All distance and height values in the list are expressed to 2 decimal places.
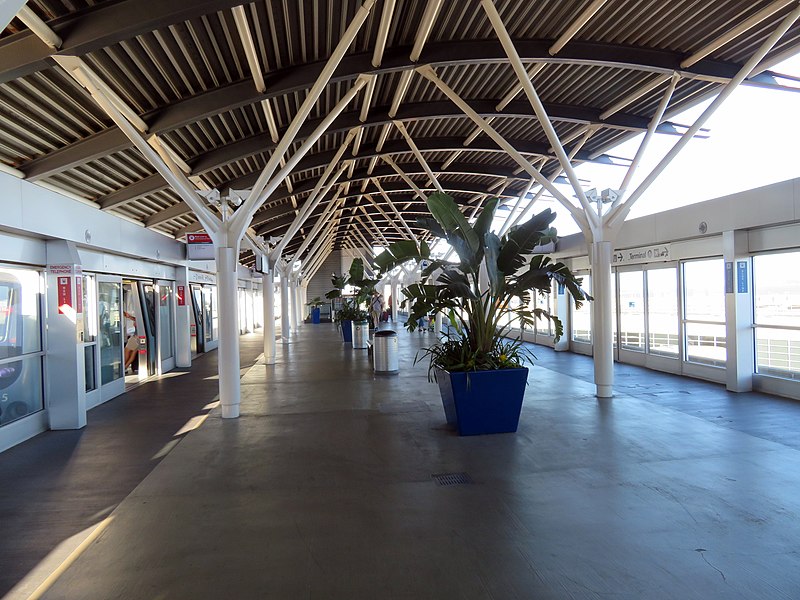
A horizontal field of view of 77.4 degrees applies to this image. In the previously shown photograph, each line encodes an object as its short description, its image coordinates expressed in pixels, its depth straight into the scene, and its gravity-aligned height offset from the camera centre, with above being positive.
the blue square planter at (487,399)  6.96 -1.41
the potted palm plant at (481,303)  7.02 -0.06
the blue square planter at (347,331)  22.84 -1.34
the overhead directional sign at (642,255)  12.55 +1.09
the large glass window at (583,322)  16.83 -0.88
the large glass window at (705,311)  11.03 -0.40
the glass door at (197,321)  18.59 -0.60
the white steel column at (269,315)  15.73 -0.39
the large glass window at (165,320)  14.27 -0.41
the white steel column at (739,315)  9.91 -0.44
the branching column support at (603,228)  9.24 +1.34
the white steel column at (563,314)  17.67 -0.62
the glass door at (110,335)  10.59 -0.61
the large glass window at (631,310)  13.88 -0.42
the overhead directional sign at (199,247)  14.88 +1.78
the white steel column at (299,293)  40.77 +0.84
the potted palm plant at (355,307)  20.91 -0.25
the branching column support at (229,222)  7.90 +1.47
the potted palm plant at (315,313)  42.84 -0.90
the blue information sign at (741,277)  9.95 +0.31
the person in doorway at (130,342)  13.05 -0.92
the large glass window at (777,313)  9.22 -0.41
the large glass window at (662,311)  12.48 -0.43
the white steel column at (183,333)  15.17 -0.83
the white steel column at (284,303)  22.78 +0.01
